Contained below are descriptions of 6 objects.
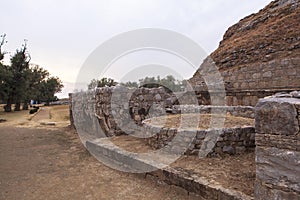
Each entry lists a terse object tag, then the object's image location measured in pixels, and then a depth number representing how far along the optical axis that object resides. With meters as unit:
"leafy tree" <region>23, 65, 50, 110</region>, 25.11
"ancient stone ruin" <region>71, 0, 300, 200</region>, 2.27
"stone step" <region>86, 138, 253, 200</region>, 2.88
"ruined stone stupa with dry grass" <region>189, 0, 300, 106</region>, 8.32
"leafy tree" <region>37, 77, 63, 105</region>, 37.67
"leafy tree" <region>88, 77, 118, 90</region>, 29.73
